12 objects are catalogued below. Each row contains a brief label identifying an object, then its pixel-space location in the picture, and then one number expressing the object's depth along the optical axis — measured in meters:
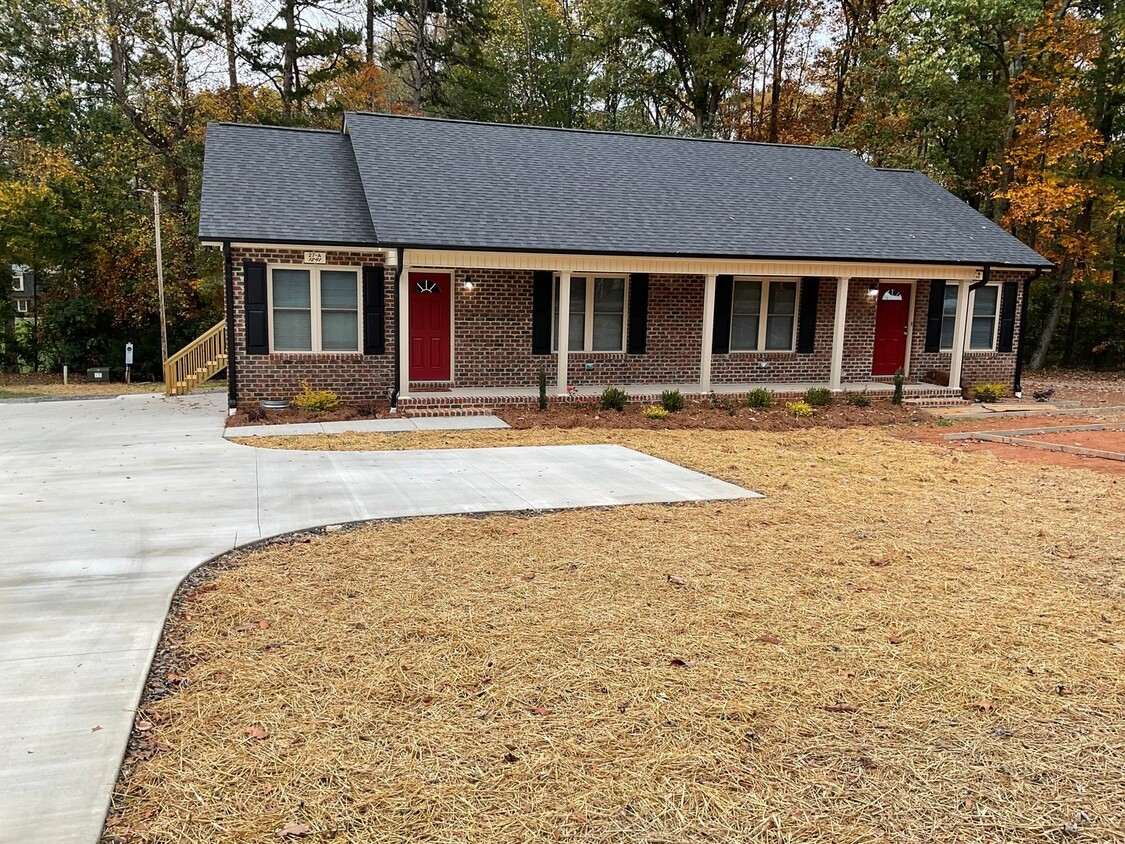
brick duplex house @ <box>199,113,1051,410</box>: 12.69
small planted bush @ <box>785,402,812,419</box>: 13.09
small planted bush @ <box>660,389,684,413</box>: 13.05
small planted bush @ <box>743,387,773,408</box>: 13.66
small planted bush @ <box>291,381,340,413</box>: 12.46
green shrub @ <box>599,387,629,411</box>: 12.94
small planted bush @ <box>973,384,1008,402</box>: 15.38
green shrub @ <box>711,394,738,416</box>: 13.40
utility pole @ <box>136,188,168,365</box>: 19.78
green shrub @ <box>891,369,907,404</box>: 14.23
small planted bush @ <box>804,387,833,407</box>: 13.86
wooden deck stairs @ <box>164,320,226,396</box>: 16.36
